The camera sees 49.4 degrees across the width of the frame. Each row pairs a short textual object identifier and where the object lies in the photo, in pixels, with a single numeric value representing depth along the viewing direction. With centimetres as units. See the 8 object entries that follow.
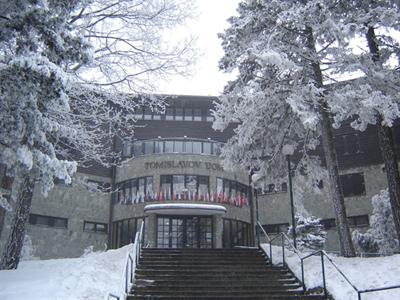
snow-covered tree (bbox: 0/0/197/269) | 734
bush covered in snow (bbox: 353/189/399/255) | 2003
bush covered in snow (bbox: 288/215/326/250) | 2415
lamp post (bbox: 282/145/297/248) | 1435
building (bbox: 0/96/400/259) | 2578
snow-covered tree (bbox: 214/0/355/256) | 1268
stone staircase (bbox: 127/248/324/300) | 1045
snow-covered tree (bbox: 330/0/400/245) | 1180
